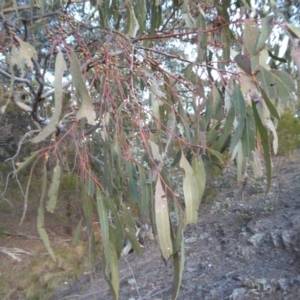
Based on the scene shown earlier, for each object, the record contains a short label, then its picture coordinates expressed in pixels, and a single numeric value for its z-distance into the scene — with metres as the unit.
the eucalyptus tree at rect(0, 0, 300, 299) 1.00
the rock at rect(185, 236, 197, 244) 3.21
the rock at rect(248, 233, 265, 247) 2.73
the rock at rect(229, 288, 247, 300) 2.13
